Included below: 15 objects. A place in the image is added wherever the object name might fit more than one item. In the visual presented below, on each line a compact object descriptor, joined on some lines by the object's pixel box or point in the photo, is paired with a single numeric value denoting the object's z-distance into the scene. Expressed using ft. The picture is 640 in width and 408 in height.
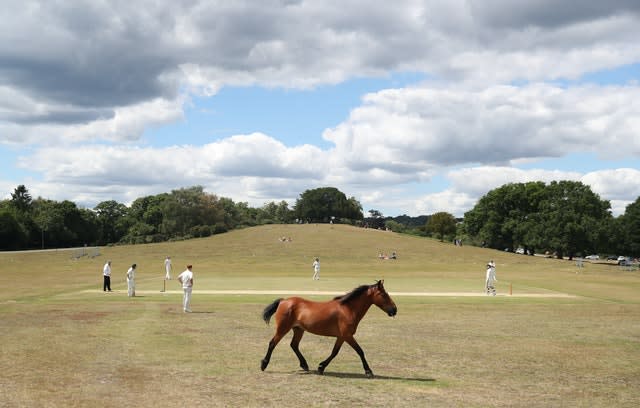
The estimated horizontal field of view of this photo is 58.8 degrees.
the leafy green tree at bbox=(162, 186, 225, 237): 434.18
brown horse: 42.47
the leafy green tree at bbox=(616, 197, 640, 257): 342.64
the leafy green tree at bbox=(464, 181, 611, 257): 349.61
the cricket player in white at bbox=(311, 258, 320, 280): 177.71
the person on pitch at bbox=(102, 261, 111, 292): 132.65
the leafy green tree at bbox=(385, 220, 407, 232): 583.17
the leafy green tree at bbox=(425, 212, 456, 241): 442.91
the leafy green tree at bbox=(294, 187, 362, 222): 621.68
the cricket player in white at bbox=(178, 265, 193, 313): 88.12
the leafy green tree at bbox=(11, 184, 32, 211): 476.91
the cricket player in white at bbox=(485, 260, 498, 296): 132.98
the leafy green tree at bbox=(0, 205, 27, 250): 382.01
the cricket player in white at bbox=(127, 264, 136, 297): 116.78
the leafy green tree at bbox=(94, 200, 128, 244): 524.93
